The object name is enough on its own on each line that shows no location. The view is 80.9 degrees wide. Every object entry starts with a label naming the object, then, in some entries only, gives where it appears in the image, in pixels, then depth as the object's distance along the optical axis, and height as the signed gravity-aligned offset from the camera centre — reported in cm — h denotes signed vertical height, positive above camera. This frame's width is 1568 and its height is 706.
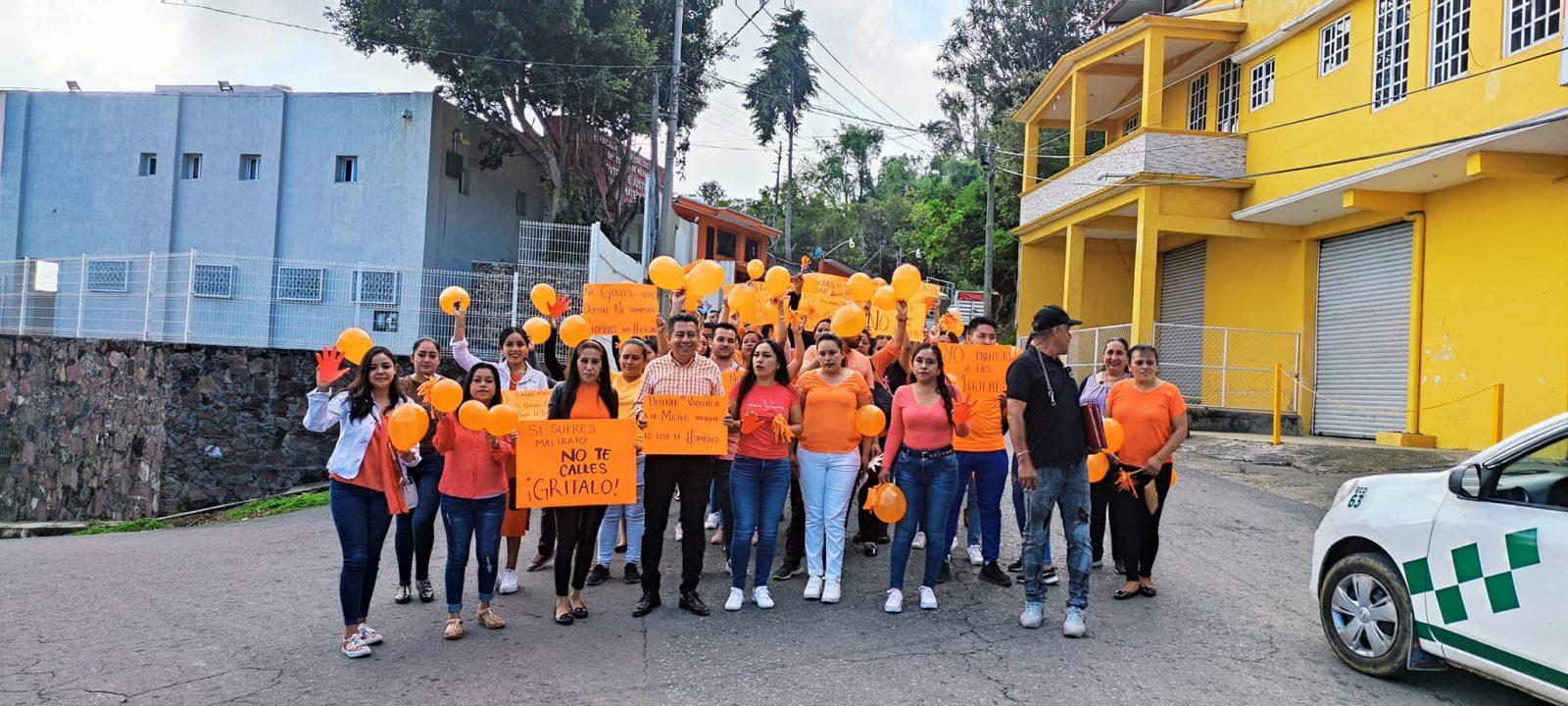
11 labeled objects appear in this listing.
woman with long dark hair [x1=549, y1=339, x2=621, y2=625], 546 -35
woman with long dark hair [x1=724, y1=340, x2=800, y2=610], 577 -61
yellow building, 1127 +305
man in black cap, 527 -36
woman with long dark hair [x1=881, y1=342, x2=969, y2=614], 574 -51
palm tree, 3609 +1209
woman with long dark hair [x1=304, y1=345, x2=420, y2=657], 482 -69
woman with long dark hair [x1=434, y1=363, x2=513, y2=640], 521 -84
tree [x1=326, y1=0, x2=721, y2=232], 1975 +660
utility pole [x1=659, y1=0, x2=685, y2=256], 1953 +469
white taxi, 379 -76
